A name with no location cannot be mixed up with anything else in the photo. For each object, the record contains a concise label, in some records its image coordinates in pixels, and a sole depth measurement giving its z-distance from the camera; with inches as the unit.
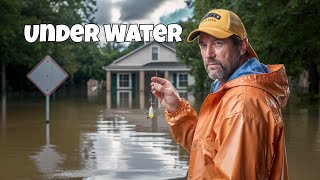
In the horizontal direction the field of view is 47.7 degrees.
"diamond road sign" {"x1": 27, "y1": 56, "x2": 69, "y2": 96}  360.9
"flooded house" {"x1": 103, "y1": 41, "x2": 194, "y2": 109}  1469.8
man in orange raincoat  54.6
